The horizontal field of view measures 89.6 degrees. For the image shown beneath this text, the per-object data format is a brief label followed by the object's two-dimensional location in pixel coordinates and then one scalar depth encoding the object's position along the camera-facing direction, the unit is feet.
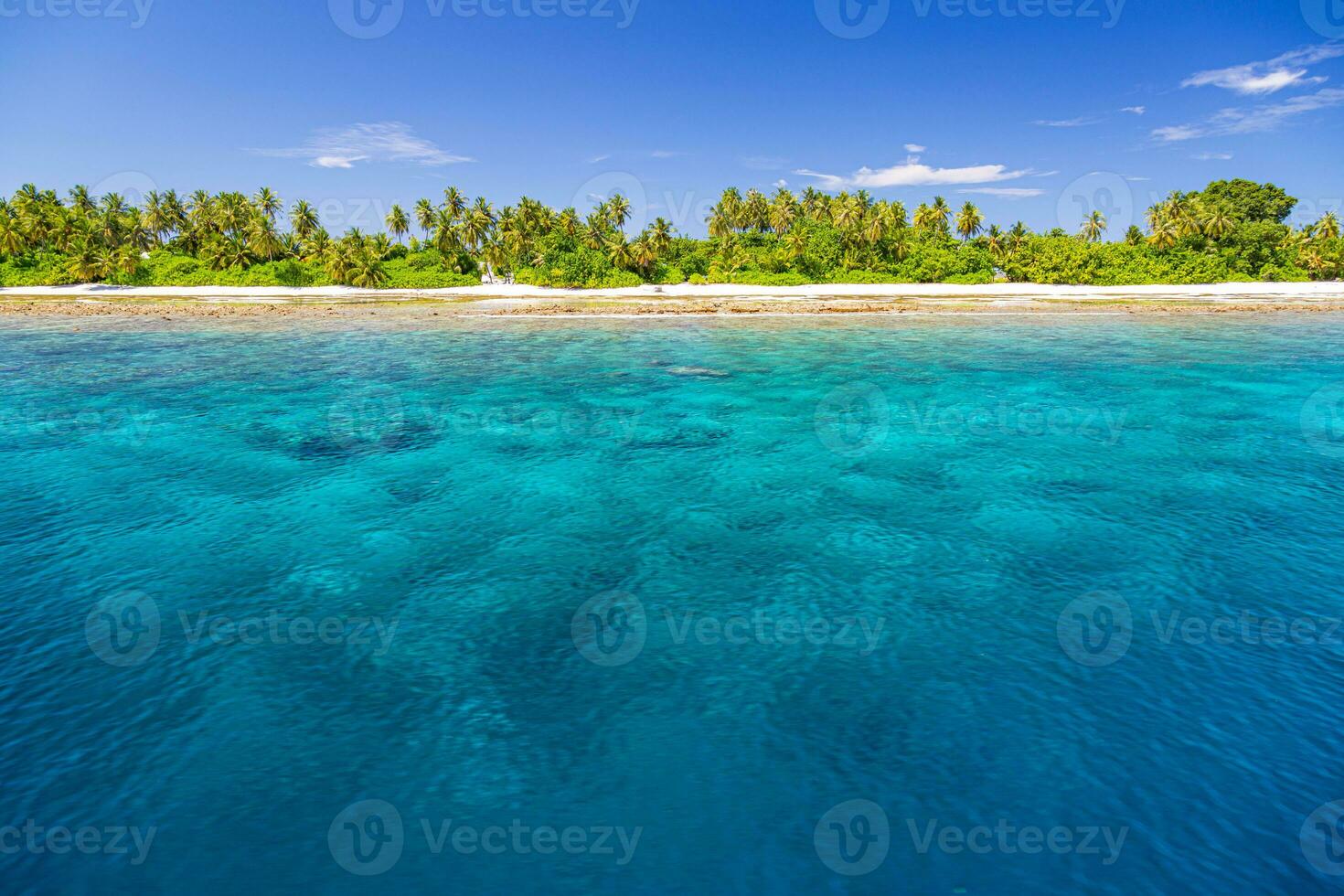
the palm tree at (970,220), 402.31
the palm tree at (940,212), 429.38
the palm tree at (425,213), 406.82
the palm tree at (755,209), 454.40
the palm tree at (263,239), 375.66
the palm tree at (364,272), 363.35
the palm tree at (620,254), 373.61
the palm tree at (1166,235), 369.91
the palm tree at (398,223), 418.10
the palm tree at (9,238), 352.01
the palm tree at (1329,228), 351.87
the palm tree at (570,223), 407.23
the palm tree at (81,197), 403.81
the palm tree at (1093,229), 410.93
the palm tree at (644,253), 371.56
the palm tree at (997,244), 390.15
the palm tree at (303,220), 407.03
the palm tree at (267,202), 408.46
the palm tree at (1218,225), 360.89
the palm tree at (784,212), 447.01
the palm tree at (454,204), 403.34
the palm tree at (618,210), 410.52
